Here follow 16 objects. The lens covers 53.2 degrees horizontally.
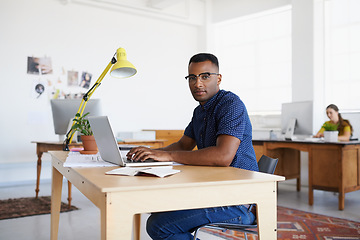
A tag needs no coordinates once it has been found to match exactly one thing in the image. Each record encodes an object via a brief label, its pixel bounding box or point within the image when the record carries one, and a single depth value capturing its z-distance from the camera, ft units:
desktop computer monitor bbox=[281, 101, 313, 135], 14.32
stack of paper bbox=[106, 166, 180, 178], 4.26
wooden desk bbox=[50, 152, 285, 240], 3.58
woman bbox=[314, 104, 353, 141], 15.07
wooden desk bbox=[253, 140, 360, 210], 12.54
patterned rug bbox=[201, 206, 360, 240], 9.25
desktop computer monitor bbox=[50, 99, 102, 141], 11.74
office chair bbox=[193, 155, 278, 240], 5.09
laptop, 4.91
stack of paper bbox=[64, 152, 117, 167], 5.26
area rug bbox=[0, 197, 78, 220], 11.62
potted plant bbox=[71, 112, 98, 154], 6.85
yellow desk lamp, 6.56
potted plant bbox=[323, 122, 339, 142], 13.21
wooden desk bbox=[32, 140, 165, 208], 12.03
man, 4.86
